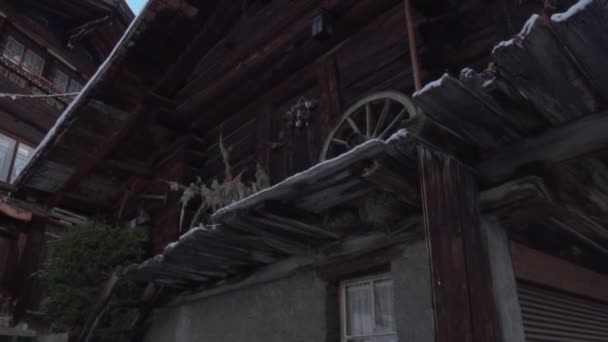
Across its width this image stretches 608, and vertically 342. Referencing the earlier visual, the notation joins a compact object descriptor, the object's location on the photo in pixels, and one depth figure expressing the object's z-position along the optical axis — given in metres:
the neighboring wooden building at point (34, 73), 12.89
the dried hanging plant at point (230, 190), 6.27
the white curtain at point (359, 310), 4.55
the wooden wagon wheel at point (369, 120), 4.90
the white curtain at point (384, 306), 4.38
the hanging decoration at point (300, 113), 6.44
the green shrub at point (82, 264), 7.57
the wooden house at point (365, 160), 3.08
